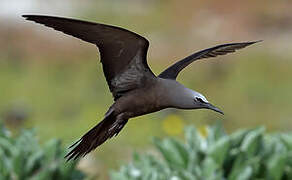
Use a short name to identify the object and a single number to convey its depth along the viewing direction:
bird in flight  6.12
